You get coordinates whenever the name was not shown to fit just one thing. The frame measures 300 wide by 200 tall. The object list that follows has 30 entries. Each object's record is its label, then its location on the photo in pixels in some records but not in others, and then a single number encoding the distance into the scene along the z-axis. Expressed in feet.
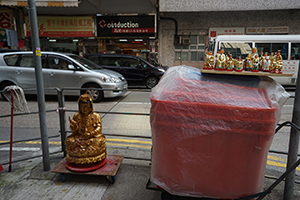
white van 32.60
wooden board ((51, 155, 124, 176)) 8.08
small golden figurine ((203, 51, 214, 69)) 7.13
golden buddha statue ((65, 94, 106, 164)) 8.08
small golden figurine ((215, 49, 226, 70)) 6.96
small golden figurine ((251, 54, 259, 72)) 6.82
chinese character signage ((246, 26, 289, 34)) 46.63
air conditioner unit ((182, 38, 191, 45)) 49.55
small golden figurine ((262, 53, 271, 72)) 6.79
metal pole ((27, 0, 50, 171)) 7.93
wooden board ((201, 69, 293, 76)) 6.50
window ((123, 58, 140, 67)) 34.14
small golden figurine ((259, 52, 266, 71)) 6.96
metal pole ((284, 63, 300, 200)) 6.59
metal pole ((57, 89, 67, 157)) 9.58
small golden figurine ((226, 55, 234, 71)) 6.88
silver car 23.50
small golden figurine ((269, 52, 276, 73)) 6.73
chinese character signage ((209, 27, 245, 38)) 47.91
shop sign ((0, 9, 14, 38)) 49.44
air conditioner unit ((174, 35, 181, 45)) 49.70
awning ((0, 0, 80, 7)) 40.50
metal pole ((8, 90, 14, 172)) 8.80
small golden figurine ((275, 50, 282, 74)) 6.72
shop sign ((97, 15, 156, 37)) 47.80
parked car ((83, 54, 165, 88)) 33.37
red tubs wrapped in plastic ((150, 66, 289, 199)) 5.82
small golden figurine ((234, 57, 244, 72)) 6.81
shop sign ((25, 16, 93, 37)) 48.88
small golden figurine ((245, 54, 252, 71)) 6.93
